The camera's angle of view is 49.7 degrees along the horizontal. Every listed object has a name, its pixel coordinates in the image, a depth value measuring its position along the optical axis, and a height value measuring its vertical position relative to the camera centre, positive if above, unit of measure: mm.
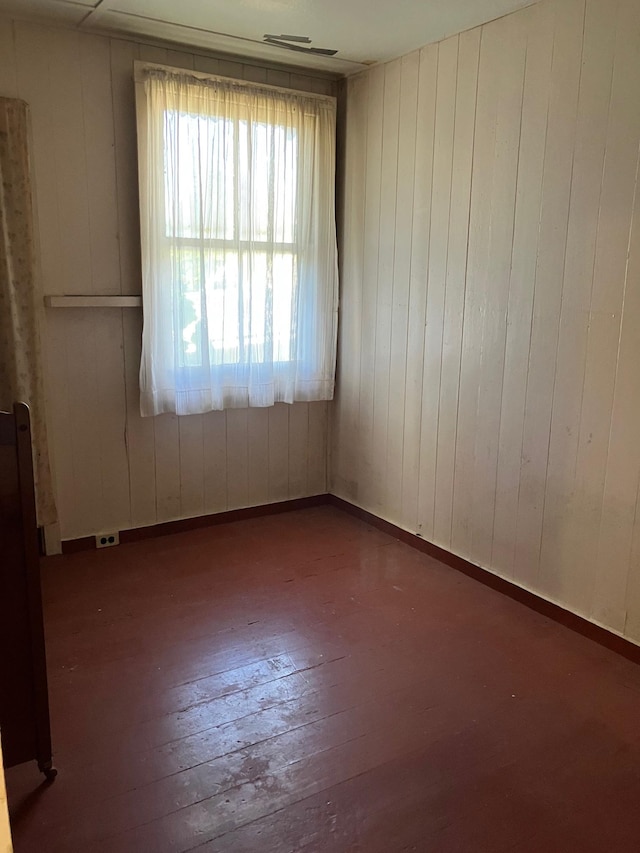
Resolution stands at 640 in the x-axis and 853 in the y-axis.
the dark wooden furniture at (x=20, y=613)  1727 -859
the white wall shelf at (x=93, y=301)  3270 -101
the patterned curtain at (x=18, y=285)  3031 -28
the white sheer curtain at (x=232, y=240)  3342 +216
